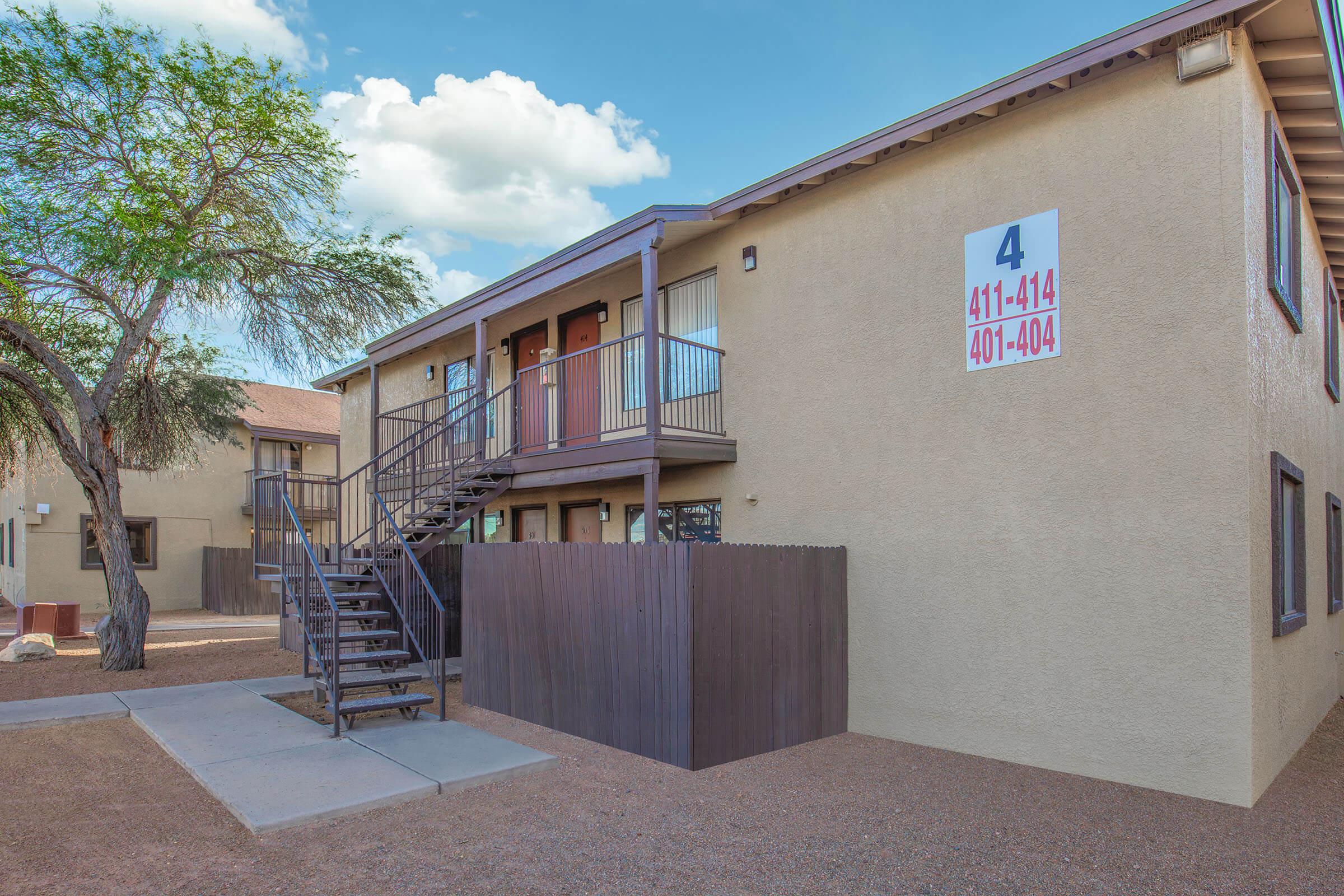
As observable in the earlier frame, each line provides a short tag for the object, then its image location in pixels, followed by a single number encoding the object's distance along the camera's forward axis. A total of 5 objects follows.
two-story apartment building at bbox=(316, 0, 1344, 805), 5.73
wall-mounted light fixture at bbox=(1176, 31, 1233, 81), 5.67
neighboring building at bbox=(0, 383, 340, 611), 20.86
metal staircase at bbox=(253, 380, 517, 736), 7.77
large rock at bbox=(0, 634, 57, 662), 11.73
